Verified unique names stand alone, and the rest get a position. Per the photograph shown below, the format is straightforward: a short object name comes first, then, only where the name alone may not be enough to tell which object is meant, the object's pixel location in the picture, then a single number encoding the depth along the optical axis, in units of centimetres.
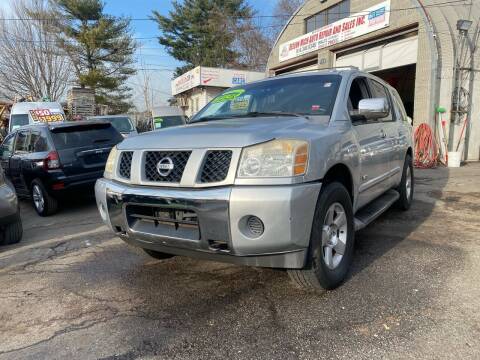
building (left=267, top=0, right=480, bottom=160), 1238
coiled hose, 1220
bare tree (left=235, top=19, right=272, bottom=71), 3809
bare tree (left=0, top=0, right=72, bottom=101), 3186
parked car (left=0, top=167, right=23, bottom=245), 487
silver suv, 265
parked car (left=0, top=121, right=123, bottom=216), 675
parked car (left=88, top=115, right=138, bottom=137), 1375
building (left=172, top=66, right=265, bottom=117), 2738
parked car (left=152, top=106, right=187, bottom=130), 1906
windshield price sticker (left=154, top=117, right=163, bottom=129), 1898
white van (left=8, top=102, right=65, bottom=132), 1641
